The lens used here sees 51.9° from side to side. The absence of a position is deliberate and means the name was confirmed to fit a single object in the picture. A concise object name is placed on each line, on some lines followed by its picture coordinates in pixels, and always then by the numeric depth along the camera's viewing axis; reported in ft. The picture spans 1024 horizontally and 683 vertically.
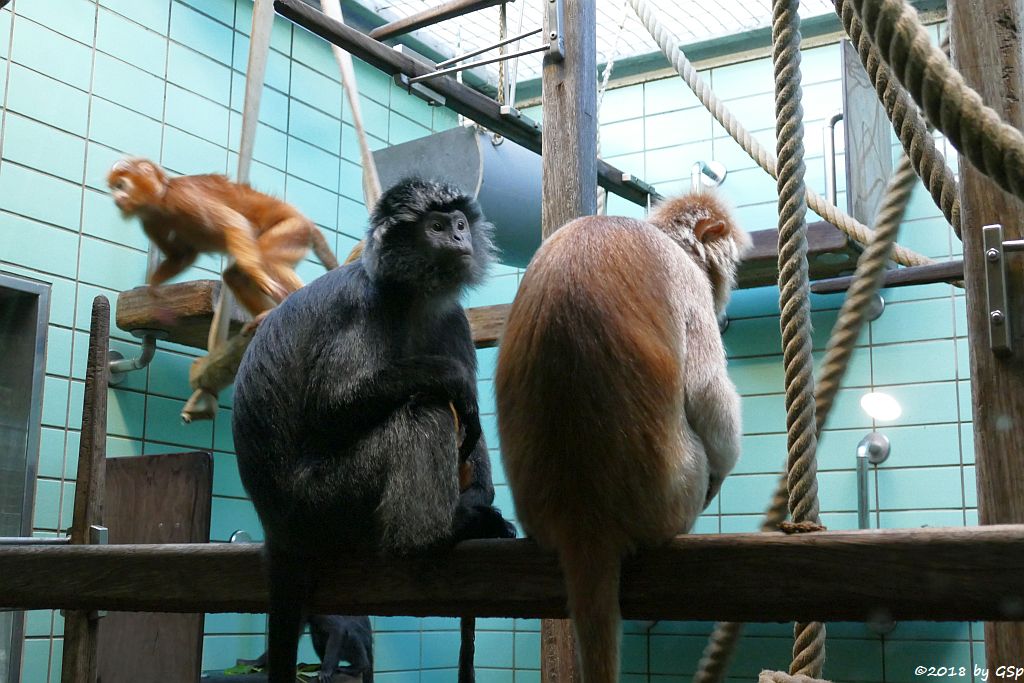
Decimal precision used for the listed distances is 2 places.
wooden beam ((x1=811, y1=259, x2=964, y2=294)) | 13.19
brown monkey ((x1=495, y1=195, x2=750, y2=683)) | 5.24
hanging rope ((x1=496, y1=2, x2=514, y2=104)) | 11.70
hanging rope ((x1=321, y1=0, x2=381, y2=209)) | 10.74
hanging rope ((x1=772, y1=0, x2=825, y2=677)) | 5.53
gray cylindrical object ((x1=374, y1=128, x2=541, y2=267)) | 13.34
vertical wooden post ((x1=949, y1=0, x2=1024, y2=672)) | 5.01
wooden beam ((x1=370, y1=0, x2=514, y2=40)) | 10.37
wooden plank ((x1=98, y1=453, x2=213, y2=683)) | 11.62
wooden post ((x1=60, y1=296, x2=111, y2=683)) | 8.72
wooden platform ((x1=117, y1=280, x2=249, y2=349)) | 13.43
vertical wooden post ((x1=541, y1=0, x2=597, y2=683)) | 8.45
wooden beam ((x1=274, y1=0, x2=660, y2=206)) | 10.21
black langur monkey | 6.44
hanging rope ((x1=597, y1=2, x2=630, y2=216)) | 14.98
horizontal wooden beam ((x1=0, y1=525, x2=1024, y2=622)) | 4.41
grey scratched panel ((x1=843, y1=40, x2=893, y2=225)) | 14.28
